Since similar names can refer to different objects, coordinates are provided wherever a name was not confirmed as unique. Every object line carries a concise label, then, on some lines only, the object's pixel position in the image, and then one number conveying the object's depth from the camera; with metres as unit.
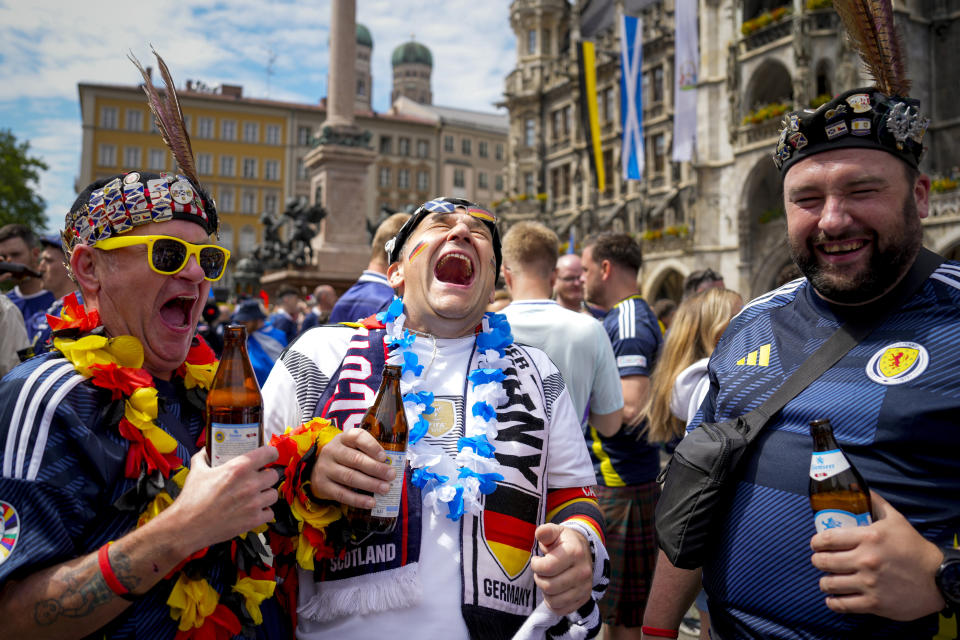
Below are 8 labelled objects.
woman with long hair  4.00
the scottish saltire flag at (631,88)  26.09
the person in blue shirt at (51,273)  5.68
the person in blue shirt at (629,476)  4.33
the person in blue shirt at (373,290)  5.50
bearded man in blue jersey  1.72
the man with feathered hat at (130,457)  1.72
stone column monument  17.75
